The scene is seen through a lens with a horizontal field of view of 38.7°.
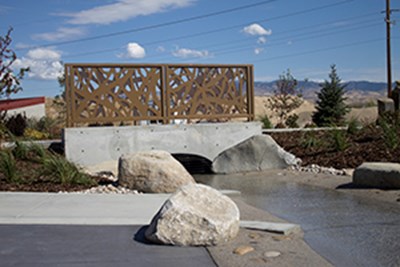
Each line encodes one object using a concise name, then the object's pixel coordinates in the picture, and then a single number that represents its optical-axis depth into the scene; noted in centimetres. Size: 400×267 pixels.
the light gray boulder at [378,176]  1207
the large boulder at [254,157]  1836
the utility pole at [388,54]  3591
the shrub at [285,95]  4075
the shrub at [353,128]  2117
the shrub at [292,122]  3068
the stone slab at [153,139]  1788
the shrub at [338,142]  1855
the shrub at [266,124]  2791
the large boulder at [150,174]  1226
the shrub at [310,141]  2029
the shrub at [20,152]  1669
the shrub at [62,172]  1295
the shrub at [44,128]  2830
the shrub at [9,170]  1302
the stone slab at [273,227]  789
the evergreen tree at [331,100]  3550
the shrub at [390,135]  1709
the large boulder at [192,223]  710
